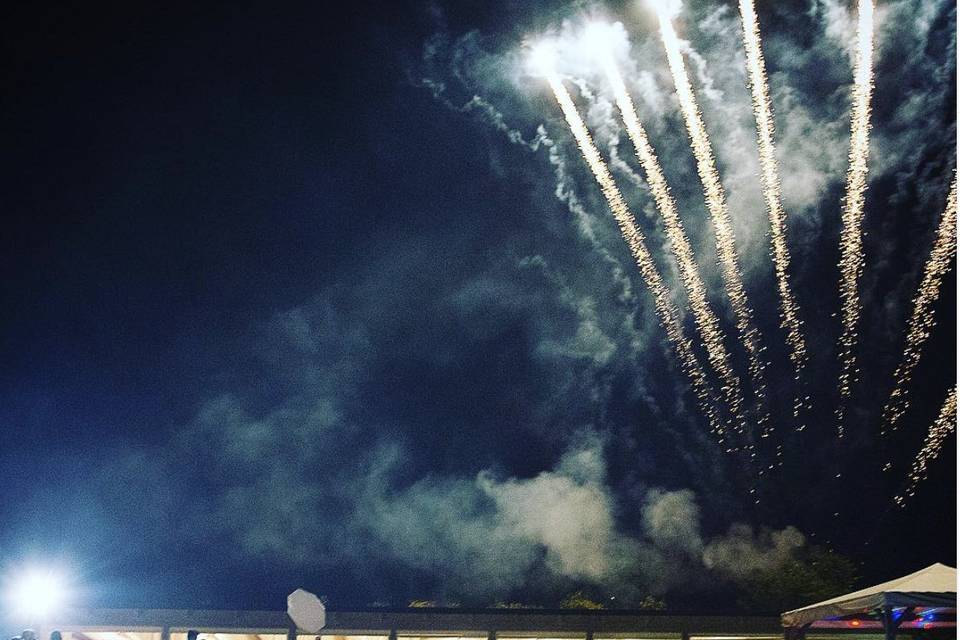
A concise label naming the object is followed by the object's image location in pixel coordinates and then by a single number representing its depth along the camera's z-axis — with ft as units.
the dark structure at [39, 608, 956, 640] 55.67
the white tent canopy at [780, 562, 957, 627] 32.42
